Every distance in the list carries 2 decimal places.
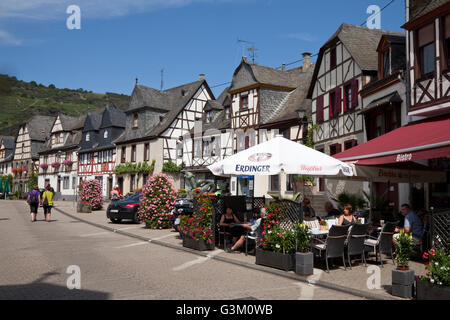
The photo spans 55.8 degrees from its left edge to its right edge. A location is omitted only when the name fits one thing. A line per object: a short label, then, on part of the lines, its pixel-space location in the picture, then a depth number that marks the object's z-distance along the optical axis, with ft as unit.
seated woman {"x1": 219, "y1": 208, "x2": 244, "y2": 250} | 38.78
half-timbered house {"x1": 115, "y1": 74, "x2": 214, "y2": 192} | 127.34
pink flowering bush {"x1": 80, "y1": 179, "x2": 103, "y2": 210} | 99.35
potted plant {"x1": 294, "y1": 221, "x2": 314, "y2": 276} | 27.30
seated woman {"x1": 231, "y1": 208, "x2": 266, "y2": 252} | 33.76
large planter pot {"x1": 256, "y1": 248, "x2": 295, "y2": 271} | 28.99
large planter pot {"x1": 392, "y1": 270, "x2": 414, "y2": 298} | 21.88
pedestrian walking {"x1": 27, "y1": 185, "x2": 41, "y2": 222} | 67.56
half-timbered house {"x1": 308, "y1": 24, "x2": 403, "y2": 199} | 65.05
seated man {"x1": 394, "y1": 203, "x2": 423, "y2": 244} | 32.94
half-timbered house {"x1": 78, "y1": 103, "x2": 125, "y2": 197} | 150.41
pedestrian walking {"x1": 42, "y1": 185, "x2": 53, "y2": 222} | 68.28
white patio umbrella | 32.86
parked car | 66.74
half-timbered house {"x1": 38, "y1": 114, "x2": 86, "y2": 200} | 176.45
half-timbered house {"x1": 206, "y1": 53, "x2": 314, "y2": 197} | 89.76
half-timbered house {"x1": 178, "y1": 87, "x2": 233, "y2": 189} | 106.01
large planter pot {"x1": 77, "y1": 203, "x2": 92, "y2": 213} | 93.91
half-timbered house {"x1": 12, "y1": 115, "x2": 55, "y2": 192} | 212.64
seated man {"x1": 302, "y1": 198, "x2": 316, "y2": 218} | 41.65
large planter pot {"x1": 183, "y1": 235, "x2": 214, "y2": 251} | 38.09
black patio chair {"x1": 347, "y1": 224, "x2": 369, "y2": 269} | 30.01
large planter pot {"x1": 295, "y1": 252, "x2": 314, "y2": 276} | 27.25
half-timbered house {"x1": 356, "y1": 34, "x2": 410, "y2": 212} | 52.54
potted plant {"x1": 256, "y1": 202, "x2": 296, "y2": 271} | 29.17
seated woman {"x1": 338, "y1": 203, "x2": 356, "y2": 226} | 33.55
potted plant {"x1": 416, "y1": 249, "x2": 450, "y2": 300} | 19.43
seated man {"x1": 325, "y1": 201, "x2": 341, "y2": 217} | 43.88
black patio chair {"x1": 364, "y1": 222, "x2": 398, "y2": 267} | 31.53
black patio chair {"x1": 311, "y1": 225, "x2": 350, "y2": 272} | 28.63
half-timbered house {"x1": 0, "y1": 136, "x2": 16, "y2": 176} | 237.04
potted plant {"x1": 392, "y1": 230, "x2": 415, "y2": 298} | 21.89
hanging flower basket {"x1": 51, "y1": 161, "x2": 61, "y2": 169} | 183.62
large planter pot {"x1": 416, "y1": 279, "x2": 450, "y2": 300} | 19.36
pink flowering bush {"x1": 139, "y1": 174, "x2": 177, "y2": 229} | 56.54
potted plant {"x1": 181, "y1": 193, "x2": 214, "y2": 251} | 38.24
